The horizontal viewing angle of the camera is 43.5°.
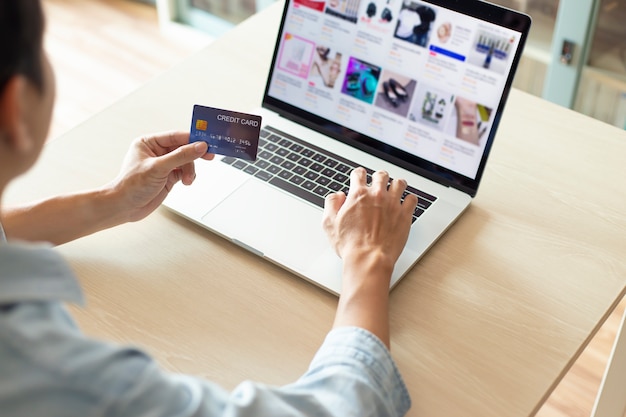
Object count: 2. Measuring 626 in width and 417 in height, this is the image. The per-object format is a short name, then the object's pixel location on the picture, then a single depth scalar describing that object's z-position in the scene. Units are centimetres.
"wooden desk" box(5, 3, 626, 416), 98
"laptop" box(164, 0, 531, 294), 112
